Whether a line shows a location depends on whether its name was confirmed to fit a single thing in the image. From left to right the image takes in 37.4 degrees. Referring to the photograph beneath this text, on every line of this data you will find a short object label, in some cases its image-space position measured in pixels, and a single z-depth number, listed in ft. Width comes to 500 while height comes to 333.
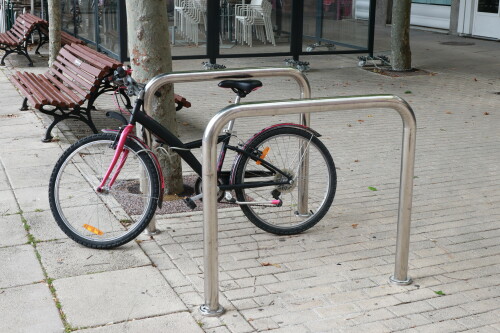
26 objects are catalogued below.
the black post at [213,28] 40.38
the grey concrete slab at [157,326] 12.08
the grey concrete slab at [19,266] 13.98
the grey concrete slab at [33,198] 18.12
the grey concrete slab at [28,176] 19.99
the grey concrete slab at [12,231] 15.93
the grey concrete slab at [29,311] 12.17
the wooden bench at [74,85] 23.95
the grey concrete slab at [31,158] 21.94
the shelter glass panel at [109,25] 39.91
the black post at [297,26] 41.52
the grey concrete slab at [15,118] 27.40
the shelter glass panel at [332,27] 42.37
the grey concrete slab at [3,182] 19.75
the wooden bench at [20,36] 41.37
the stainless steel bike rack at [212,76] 15.40
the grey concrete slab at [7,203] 17.87
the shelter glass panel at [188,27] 39.27
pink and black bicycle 15.33
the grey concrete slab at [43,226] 16.20
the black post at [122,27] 38.81
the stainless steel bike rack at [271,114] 12.33
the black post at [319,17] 42.42
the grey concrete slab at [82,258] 14.49
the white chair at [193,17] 39.83
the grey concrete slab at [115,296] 12.60
